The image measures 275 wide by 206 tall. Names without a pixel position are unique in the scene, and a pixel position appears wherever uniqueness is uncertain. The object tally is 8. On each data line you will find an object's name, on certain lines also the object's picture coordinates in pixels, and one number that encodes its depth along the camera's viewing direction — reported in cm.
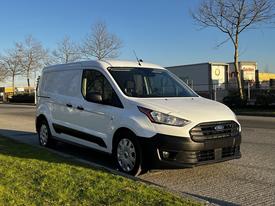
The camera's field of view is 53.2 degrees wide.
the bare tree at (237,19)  1722
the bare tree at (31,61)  3854
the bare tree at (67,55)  3266
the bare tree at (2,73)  4270
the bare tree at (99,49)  2805
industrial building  2234
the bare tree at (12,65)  3966
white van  412
